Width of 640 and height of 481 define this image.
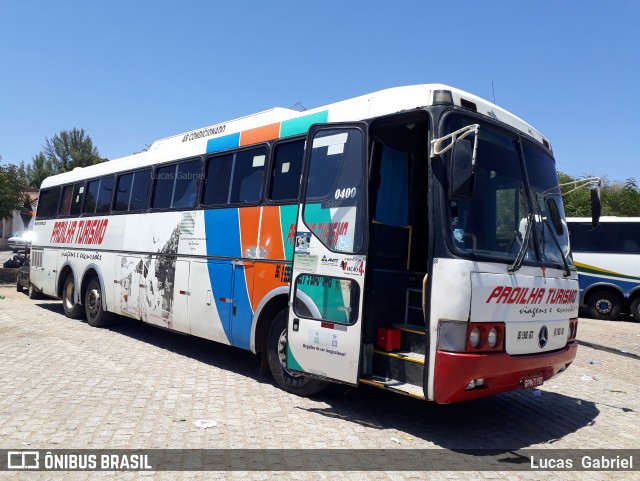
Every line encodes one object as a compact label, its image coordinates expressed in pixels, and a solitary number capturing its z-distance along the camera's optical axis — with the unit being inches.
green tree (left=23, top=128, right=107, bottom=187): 2918.3
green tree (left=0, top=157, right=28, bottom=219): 845.9
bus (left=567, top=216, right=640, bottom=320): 706.2
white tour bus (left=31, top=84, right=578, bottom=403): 201.8
